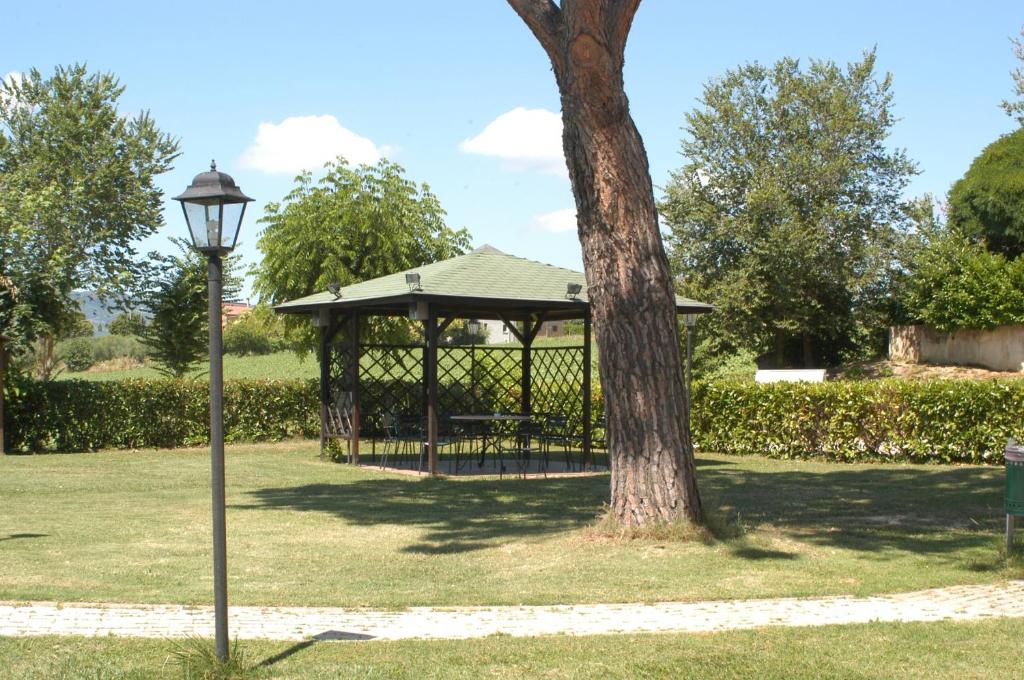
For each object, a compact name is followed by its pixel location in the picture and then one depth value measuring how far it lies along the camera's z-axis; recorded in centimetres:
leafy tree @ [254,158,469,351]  2544
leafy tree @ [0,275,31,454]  1948
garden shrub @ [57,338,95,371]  4934
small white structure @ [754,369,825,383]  2994
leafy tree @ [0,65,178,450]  3369
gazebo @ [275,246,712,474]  1576
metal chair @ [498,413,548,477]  1630
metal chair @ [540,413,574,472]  1642
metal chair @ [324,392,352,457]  1842
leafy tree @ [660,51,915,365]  3188
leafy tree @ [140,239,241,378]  2633
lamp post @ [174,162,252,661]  532
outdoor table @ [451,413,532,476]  1528
